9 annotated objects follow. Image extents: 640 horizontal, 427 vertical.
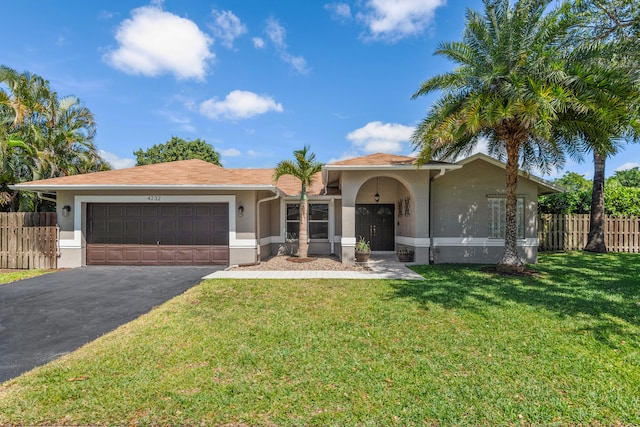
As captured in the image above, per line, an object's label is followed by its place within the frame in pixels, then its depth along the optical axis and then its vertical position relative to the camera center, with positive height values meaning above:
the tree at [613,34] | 9.06 +6.28
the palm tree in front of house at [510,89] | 8.33 +3.73
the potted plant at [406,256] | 12.15 -1.63
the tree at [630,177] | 41.16 +5.28
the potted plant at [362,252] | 11.55 -1.41
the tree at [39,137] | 13.23 +4.18
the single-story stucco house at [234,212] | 11.36 +0.09
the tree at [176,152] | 33.88 +7.13
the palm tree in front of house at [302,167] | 11.45 +1.82
